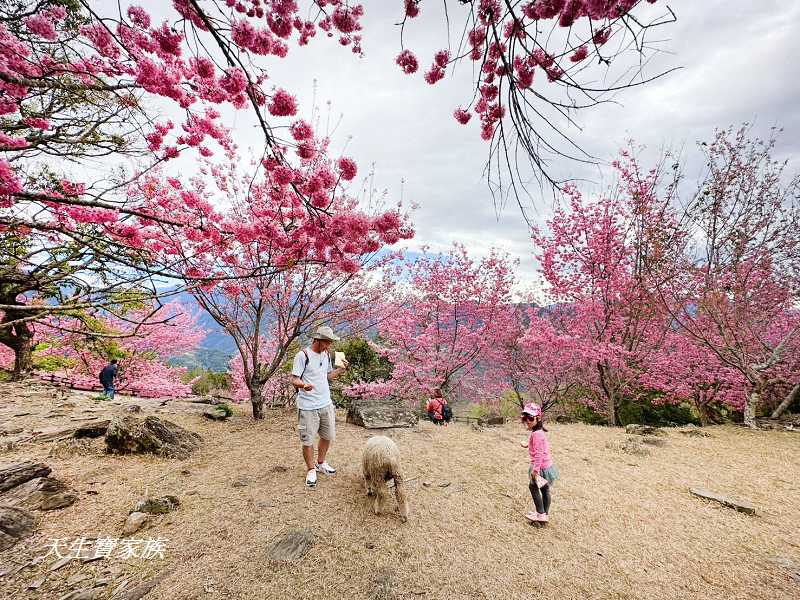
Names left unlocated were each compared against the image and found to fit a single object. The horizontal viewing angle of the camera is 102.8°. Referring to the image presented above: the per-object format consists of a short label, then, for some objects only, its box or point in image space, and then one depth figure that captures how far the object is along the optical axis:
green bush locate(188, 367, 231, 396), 24.23
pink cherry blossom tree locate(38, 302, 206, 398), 11.66
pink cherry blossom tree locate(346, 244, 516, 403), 11.50
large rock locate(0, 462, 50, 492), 3.28
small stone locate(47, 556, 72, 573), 2.48
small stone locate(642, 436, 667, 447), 7.30
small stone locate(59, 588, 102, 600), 2.21
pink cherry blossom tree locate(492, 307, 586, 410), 11.96
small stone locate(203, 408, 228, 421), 7.63
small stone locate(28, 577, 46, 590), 2.29
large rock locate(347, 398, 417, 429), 7.64
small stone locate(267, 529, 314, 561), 2.77
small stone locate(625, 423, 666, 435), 8.54
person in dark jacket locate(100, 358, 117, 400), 10.06
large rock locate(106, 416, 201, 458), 4.63
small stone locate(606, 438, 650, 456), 6.62
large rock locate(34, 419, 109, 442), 5.03
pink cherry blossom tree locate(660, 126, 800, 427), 8.27
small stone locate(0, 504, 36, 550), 2.67
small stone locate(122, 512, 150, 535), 2.98
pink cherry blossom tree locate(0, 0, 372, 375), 2.65
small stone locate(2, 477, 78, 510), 3.15
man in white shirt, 4.04
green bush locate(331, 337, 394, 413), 13.89
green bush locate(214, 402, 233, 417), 7.92
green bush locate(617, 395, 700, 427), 12.85
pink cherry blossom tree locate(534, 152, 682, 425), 10.12
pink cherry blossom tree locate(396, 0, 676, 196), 1.96
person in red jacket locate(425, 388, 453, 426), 8.72
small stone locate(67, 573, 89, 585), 2.38
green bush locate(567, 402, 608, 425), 12.97
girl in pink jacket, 3.51
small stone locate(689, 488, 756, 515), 4.12
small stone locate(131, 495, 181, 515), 3.30
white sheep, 3.51
